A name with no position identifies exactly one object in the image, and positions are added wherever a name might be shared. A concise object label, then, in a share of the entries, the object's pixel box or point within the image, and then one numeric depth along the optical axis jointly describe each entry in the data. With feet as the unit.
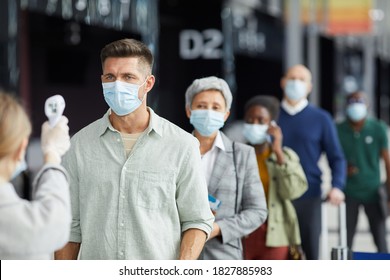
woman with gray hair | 15.58
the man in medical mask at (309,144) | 23.98
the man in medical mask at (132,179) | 12.38
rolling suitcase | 16.53
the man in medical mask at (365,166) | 29.81
